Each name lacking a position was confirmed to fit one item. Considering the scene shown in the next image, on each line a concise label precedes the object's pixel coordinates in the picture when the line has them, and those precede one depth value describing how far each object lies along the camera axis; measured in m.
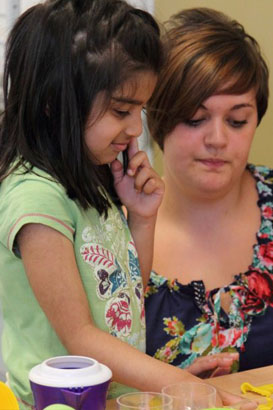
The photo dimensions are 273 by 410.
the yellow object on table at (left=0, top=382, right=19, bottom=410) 1.32
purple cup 1.33
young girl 1.51
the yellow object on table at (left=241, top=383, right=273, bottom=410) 1.56
